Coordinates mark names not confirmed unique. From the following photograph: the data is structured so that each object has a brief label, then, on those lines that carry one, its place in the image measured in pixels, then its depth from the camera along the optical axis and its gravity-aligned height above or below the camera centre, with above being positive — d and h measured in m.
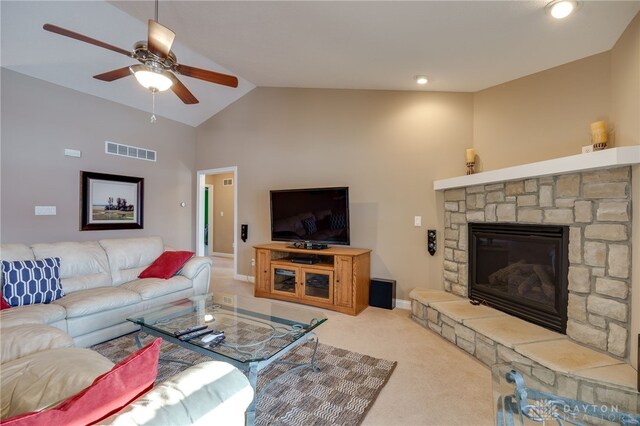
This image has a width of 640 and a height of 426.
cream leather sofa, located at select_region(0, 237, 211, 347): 2.41 -0.82
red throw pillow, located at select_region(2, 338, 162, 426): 0.69 -0.52
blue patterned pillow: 2.41 -0.66
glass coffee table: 1.71 -0.89
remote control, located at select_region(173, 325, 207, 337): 1.93 -0.85
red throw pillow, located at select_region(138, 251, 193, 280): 3.40 -0.70
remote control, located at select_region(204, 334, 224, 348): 1.81 -0.87
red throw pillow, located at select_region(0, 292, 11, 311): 2.34 -0.81
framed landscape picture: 3.98 +0.09
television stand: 3.45 -0.88
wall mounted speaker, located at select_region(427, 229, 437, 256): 3.51 -0.40
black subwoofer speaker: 3.62 -1.08
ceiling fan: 1.88 +1.09
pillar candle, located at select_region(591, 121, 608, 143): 2.20 +0.62
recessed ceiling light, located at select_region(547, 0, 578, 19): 1.88 +1.37
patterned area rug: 1.76 -1.27
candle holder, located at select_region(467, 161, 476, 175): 3.33 +0.51
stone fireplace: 1.94 -0.19
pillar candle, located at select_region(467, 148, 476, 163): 3.30 +0.64
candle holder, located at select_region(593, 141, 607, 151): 2.20 +0.51
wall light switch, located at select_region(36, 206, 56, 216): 3.54 -0.05
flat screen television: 3.72 -0.10
